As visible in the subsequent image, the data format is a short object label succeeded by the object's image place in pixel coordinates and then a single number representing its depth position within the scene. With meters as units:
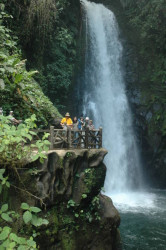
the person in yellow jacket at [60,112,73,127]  10.49
